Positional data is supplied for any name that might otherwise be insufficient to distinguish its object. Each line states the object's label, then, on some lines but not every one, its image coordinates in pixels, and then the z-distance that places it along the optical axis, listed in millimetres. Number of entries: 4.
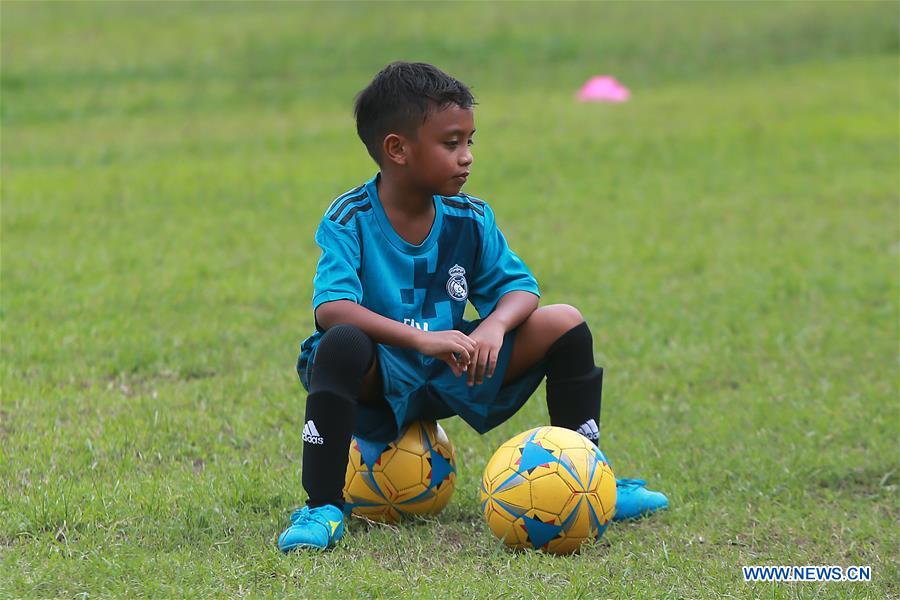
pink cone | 34344
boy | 8633
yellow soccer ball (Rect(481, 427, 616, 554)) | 8602
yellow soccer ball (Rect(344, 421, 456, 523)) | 9203
